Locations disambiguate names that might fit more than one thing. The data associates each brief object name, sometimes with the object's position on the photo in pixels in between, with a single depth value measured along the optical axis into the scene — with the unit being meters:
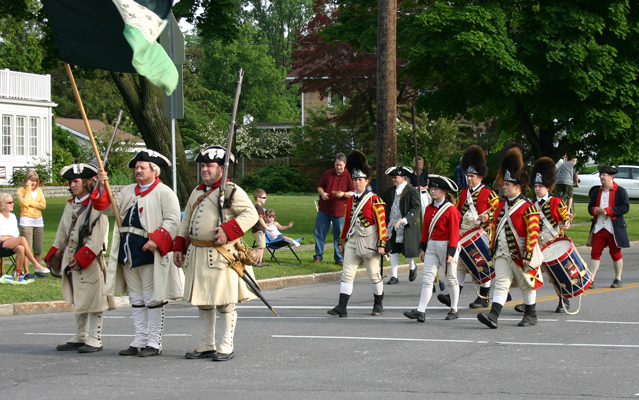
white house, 37.22
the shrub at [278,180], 40.66
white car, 36.44
